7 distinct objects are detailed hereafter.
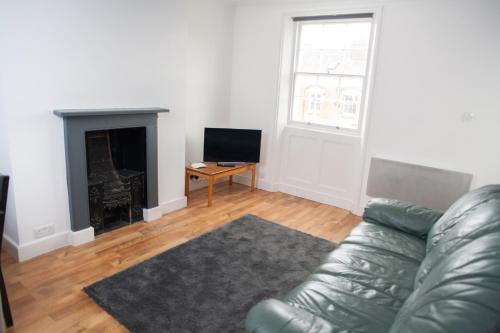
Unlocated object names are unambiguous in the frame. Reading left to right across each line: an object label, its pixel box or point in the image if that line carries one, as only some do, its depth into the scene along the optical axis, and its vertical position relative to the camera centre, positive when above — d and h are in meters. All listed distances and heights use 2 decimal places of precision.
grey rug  2.30 -1.47
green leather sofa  1.19 -0.92
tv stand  4.27 -1.00
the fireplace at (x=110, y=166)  3.04 -0.80
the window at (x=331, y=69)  4.25 +0.38
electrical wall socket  2.99 -1.28
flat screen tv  4.67 -0.70
